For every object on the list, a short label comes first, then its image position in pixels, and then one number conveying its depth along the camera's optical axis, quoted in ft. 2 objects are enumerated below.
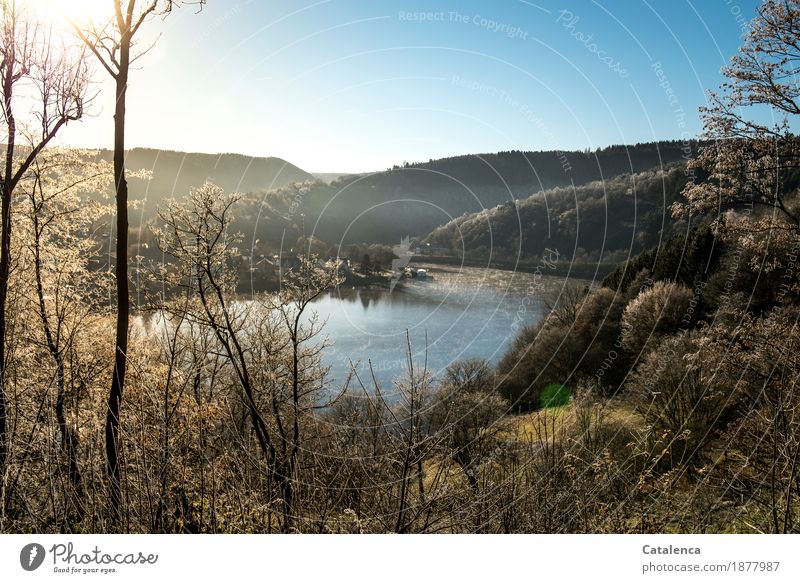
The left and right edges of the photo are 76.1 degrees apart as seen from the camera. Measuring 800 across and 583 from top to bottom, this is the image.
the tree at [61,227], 31.60
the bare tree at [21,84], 24.23
